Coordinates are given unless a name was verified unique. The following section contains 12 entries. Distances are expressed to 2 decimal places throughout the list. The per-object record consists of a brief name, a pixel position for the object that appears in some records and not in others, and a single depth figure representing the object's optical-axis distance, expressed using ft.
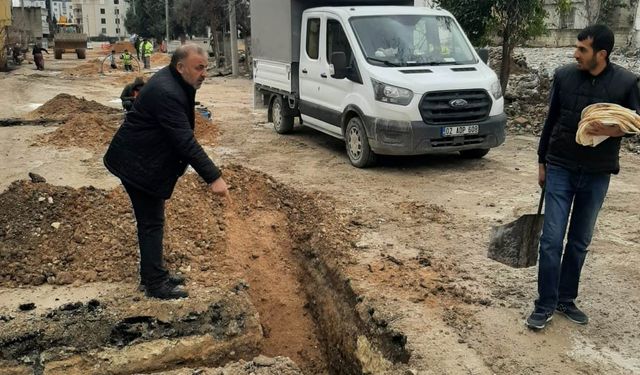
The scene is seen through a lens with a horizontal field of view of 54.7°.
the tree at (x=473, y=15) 42.29
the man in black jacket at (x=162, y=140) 14.08
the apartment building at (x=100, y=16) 352.90
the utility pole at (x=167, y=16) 165.27
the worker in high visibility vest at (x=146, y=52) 112.40
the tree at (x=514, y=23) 41.15
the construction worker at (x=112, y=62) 116.53
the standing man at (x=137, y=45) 126.46
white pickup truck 28.19
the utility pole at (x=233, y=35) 93.76
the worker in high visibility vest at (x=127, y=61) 110.42
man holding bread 12.87
